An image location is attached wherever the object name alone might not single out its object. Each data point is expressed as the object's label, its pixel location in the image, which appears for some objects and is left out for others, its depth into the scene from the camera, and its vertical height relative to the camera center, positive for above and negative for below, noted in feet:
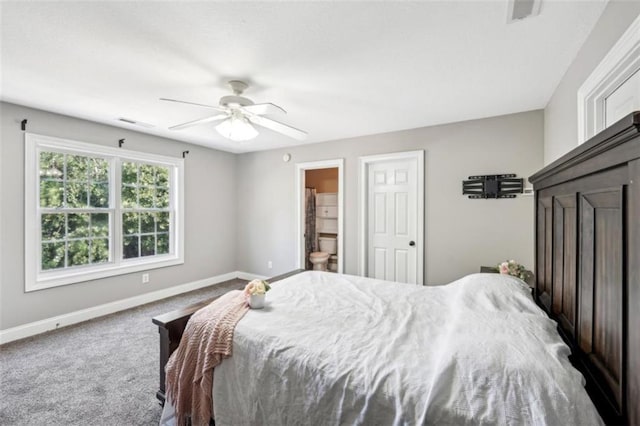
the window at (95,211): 10.41 +0.02
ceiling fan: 7.73 +2.77
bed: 2.42 -1.93
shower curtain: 17.63 -0.75
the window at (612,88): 4.37 +2.32
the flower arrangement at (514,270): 8.37 -1.70
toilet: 17.68 -2.63
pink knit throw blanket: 5.26 -2.87
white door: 12.60 -0.29
